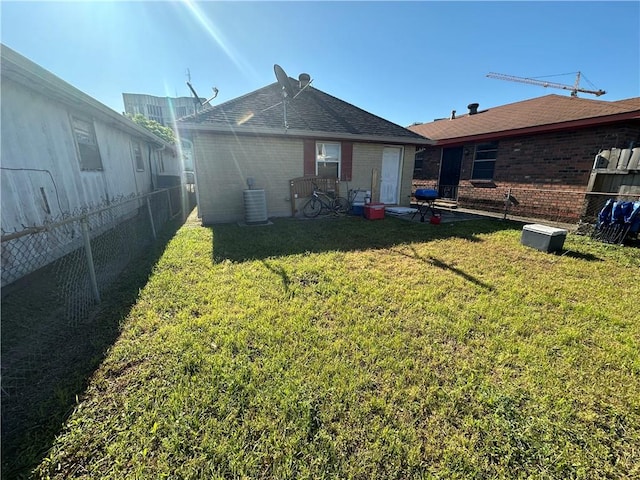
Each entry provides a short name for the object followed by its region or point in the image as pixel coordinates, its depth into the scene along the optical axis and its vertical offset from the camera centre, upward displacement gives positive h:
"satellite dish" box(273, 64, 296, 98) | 6.98 +2.42
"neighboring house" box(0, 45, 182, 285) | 3.66 +0.35
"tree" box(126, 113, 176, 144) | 33.25 +5.40
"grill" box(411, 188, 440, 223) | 7.34 -0.67
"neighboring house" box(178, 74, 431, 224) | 7.52 +0.68
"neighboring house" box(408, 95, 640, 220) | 7.15 +0.71
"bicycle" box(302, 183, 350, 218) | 8.81 -1.11
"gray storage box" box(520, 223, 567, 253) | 5.01 -1.24
